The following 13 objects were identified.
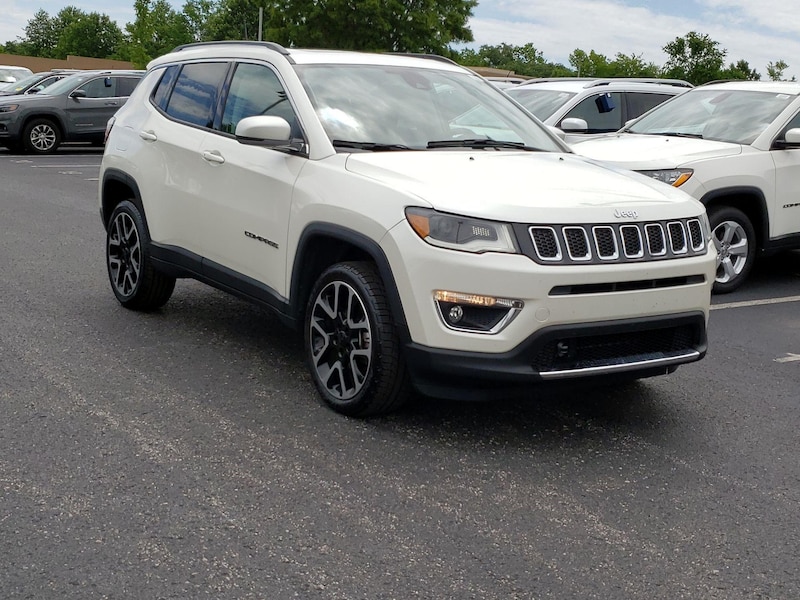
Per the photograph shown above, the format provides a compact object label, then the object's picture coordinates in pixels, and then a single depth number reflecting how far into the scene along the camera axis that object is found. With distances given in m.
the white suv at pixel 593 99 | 12.77
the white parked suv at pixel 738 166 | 8.93
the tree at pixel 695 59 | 53.50
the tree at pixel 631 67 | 86.81
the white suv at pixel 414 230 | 4.66
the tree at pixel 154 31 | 94.71
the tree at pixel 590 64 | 92.36
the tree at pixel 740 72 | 57.32
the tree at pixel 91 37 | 136.00
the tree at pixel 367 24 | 55.00
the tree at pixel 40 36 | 147.88
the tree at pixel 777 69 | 57.80
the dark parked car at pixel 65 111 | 22.47
